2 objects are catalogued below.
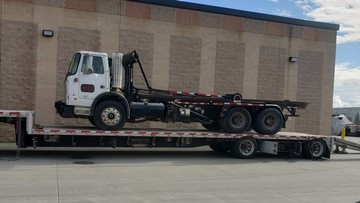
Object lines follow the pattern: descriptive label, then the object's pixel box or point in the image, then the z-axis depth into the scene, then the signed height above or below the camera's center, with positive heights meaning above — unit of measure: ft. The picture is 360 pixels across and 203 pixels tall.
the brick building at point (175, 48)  57.21 +5.71
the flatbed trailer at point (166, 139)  40.48 -5.94
